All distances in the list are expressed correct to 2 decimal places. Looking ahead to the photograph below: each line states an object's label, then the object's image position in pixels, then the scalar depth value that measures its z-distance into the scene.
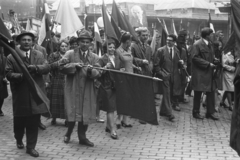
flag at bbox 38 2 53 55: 8.93
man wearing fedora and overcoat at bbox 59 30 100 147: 6.84
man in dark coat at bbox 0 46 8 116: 8.15
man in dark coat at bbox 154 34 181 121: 9.53
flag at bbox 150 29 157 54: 11.70
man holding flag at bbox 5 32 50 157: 6.28
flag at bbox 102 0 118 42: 7.56
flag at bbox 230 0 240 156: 4.33
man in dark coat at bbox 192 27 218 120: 9.45
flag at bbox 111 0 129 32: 8.21
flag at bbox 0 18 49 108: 5.17
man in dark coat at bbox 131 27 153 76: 8.94
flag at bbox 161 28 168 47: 11.09
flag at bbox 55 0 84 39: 8.22
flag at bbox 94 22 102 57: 8.82
